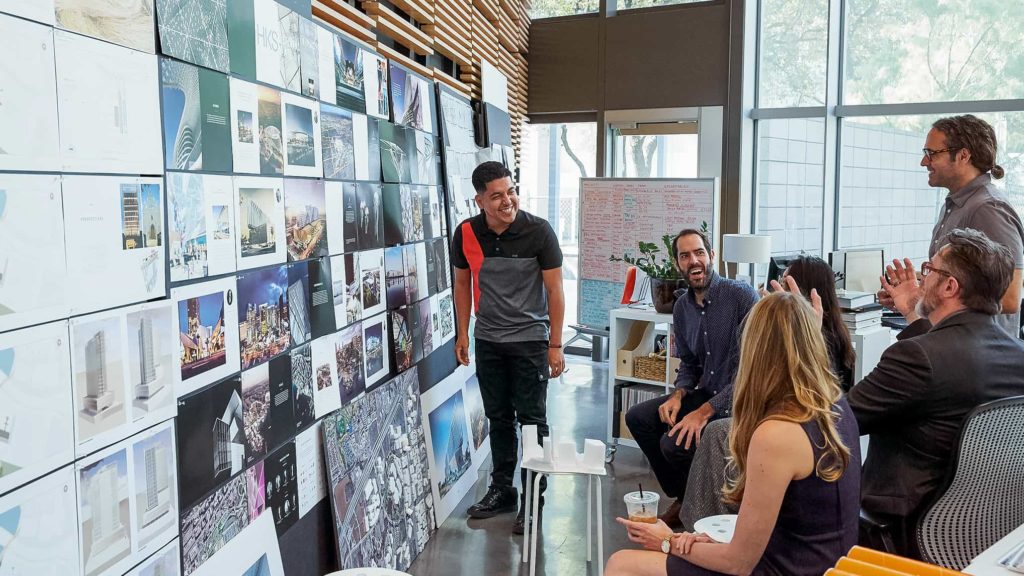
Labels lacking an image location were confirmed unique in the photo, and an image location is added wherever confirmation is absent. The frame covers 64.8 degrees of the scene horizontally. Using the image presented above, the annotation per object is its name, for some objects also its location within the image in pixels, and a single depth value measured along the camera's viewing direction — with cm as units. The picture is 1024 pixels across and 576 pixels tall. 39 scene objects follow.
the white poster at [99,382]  197
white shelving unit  559
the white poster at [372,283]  375
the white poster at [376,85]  385
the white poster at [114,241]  195
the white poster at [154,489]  219
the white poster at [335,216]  338
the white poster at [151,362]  216
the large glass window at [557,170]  877
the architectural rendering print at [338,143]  336
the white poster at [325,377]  327
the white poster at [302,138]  302
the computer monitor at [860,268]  607
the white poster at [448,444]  444
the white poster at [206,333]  238
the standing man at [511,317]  435
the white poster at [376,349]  378
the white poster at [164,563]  223
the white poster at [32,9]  172
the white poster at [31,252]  173
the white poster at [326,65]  333
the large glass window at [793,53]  777
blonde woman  205
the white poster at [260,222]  270
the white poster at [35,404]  174
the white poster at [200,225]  234
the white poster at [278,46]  284
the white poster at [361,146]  369
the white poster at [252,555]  260
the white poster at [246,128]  266
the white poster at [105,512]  200
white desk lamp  680
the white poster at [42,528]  176
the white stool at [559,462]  363
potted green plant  525
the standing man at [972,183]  331
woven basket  550
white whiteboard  743
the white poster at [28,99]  172
